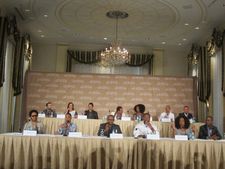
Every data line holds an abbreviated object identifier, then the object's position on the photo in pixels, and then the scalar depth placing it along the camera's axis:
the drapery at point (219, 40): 9.76
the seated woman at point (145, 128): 6.56
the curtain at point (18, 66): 11.18
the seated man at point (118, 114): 9.25
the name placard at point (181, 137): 5.48
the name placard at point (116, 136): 5.38
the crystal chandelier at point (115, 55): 11.38
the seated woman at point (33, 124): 6.48
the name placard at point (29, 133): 5.38
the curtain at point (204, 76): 11.36
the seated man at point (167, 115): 10.14
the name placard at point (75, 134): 5.42
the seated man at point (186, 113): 9.93
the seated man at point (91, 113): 9.92
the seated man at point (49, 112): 9.47
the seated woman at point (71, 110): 9.56
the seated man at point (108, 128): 6.49
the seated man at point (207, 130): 7.63
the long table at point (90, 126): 8.72
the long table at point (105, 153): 5.21
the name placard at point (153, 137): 5.41
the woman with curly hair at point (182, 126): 6.24
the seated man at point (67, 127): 6.14
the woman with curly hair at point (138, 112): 9.10
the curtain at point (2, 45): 9.02
